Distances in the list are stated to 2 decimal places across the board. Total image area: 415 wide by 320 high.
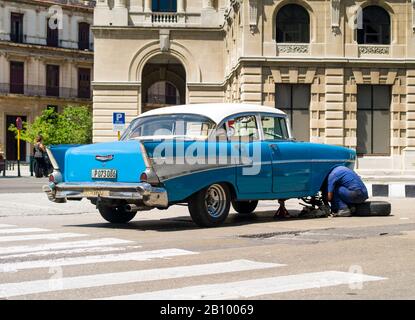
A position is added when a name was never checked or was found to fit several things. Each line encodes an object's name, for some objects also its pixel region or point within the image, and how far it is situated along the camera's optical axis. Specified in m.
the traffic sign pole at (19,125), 40.74
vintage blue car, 11.03
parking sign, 29.64
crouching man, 13.59
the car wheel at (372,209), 13.81
